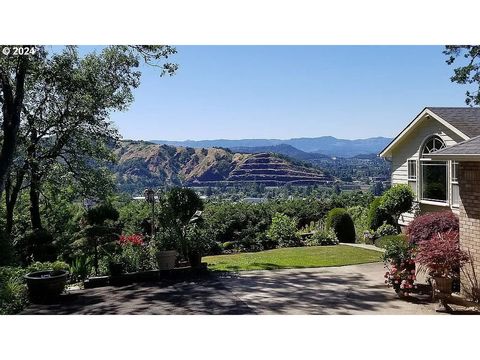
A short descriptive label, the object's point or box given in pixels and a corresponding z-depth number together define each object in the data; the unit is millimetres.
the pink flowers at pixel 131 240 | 7844
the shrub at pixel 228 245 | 8922
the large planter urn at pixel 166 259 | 7734
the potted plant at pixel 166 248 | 7746
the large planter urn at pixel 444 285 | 5531
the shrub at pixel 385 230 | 9047
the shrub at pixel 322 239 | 10309
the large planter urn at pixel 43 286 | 6332
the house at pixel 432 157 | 7980
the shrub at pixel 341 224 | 9805
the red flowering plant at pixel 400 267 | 5934
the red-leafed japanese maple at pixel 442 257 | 5551
